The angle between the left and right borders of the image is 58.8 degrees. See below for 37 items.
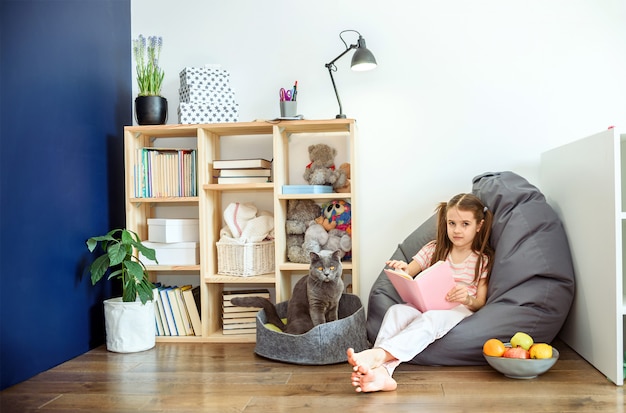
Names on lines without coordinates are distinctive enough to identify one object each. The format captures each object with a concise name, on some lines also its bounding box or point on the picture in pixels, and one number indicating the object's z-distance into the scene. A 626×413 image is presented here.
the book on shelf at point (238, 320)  2.93
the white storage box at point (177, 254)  2.99
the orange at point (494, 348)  2.12
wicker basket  2.89
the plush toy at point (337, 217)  2.96
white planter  2.71
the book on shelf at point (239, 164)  2.98
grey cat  2.49
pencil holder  2.87
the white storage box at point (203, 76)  2.95
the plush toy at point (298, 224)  2.93
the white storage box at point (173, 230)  2.97
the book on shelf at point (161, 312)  2.94
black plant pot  2.99
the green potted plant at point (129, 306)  2.69
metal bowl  2.05
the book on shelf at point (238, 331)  2.94
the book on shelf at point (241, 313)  2.93
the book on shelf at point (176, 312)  2.95
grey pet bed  2.37
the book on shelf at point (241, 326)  2.93
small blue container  2.88
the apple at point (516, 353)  2.09
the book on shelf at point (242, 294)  2.96
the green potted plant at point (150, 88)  2.99
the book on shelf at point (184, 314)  2.95
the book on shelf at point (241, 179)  2.98
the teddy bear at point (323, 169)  2.94
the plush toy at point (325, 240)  2.89
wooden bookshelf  2.86
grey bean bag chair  2.30
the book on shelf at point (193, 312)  2.94
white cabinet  2.00
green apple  2.13
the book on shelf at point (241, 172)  2.99
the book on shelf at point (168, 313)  2.95
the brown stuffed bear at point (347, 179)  3.01
